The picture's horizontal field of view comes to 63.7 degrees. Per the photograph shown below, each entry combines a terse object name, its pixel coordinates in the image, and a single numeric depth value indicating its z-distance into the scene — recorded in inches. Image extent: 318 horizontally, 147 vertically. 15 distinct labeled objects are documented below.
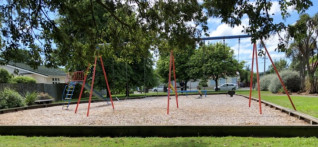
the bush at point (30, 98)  599.4
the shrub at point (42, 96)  680.4
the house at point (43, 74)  1175.0
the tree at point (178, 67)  1646.2
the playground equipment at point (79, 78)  548.9
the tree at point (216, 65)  1549.0
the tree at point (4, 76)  826.0
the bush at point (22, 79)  895.2
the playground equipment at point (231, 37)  539.8
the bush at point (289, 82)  1019.9
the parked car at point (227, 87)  1716.5
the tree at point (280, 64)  2651.1
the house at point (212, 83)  2536.9
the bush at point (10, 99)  513.0
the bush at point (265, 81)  1307.1
